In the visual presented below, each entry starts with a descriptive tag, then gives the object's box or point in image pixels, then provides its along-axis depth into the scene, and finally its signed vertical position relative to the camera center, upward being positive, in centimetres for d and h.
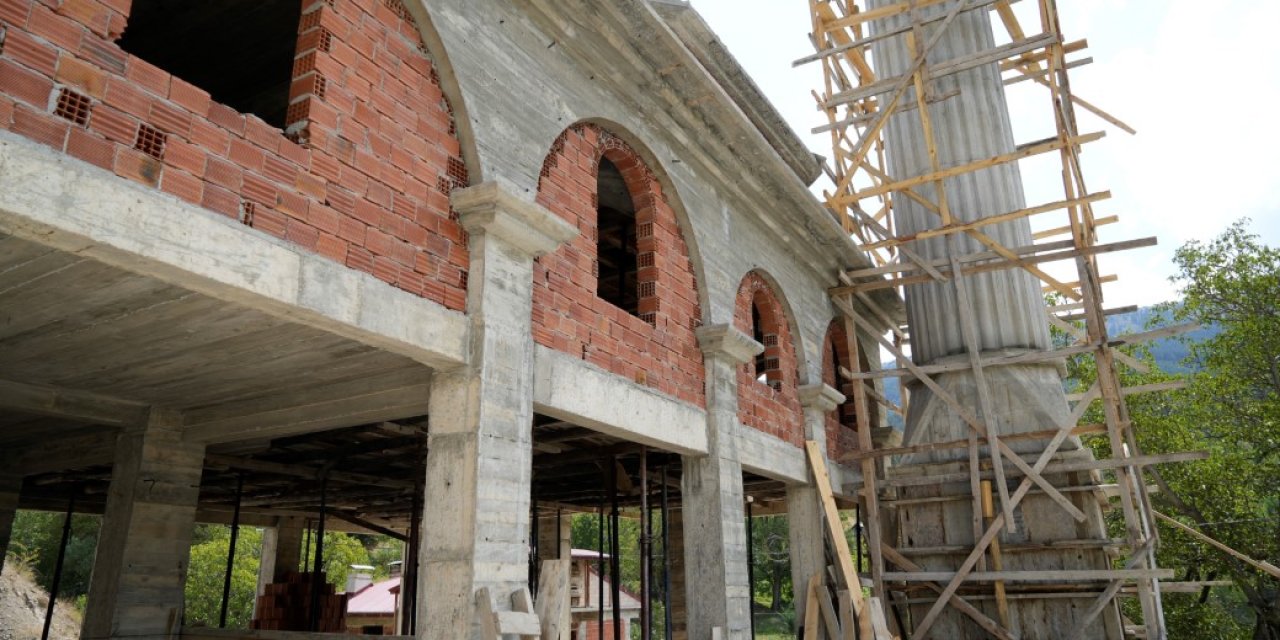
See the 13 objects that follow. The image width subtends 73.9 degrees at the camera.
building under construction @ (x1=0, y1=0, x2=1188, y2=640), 423 +188
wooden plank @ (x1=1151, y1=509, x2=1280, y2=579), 1048 +20
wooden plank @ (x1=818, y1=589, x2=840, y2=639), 973 -27
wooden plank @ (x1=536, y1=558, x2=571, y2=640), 515 -2
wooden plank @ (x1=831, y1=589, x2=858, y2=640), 962 -31
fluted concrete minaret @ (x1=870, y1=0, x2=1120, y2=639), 1015 +336
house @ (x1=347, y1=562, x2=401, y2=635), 2572 -18
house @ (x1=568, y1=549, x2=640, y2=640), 2498 -36
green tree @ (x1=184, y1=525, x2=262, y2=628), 2838 +65
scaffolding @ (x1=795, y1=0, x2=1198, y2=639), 991 +316
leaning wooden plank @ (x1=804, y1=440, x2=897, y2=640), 962 -4
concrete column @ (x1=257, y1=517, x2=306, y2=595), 1586 +94
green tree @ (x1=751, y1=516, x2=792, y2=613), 4994 +116
